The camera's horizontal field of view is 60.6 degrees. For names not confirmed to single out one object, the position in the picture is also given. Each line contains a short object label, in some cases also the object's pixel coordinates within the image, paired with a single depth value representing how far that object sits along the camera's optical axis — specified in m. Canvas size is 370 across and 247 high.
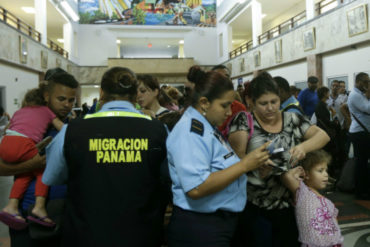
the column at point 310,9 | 11.28
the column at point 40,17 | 15.73
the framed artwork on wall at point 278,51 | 13.39
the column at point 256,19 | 16.86
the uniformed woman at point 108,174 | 1.58
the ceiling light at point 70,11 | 18.70
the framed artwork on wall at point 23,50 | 12.38
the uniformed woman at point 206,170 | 1.49
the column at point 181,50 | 27.85
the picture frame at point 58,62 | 17.44
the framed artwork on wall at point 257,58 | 15.73
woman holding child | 2.07
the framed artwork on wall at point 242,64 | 18.06
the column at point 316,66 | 10.67
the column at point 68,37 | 20.73
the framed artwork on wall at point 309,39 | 10.83
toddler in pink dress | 2.13
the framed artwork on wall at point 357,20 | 8.15
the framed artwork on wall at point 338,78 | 9.27
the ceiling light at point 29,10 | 17.52
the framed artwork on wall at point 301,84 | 11.67
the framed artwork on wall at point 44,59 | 15.16
